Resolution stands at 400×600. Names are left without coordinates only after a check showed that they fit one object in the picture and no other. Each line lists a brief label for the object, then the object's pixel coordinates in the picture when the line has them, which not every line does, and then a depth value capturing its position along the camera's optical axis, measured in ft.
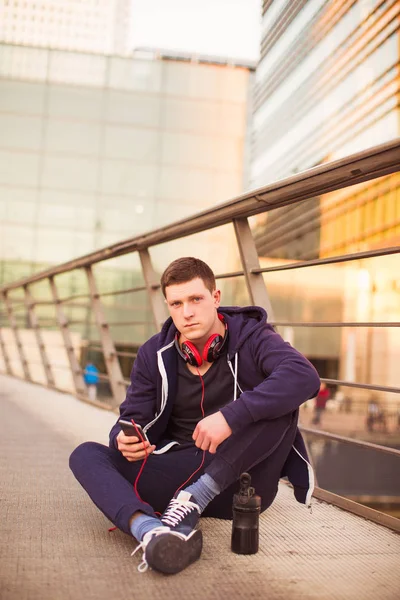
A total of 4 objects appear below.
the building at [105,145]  78.48
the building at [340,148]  110.22
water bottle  6.71
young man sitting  6.84
